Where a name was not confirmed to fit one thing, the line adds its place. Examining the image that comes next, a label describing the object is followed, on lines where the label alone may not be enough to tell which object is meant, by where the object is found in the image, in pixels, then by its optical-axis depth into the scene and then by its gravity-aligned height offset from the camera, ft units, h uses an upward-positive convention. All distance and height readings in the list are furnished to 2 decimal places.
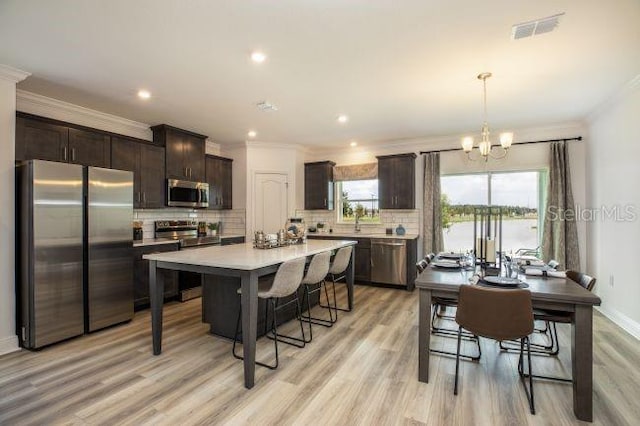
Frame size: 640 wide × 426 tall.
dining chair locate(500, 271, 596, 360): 7.80 -2.67
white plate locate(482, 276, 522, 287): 7.63 -1.74
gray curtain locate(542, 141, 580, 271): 15.35 -0.35
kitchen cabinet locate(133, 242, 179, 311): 13.41 -2.74
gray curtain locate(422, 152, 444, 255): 18.26 +0.31
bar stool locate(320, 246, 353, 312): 12.35 -1.98
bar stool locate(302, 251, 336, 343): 10.50 -1.98
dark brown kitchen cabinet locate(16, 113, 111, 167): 10.76 +2.66
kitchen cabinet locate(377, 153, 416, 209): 18.70 +1.85
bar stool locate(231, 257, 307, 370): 8.63 -2.05
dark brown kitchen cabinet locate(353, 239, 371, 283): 18.48 -2.96
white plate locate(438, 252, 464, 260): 11.44 -1.65
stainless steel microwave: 16.10 +1.02
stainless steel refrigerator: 9.76 -1.25
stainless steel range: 15.46 -1.40
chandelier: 10.33 +2.46
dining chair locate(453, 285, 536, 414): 6.84 -2.28
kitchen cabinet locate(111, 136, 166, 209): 13.88 +2.17
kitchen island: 7.75 -1.49
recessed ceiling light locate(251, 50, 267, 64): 8.82 +4.47
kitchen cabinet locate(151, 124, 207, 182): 16.01 +3.30
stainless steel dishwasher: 17.54 -2.82
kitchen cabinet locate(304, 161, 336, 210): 21.15 +1.82
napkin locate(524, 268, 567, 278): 8.52 -1.72
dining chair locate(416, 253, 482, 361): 9.40 -4.26
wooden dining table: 6.57 -2.27
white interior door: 20.06 +0.71
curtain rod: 15.50 +3.60
